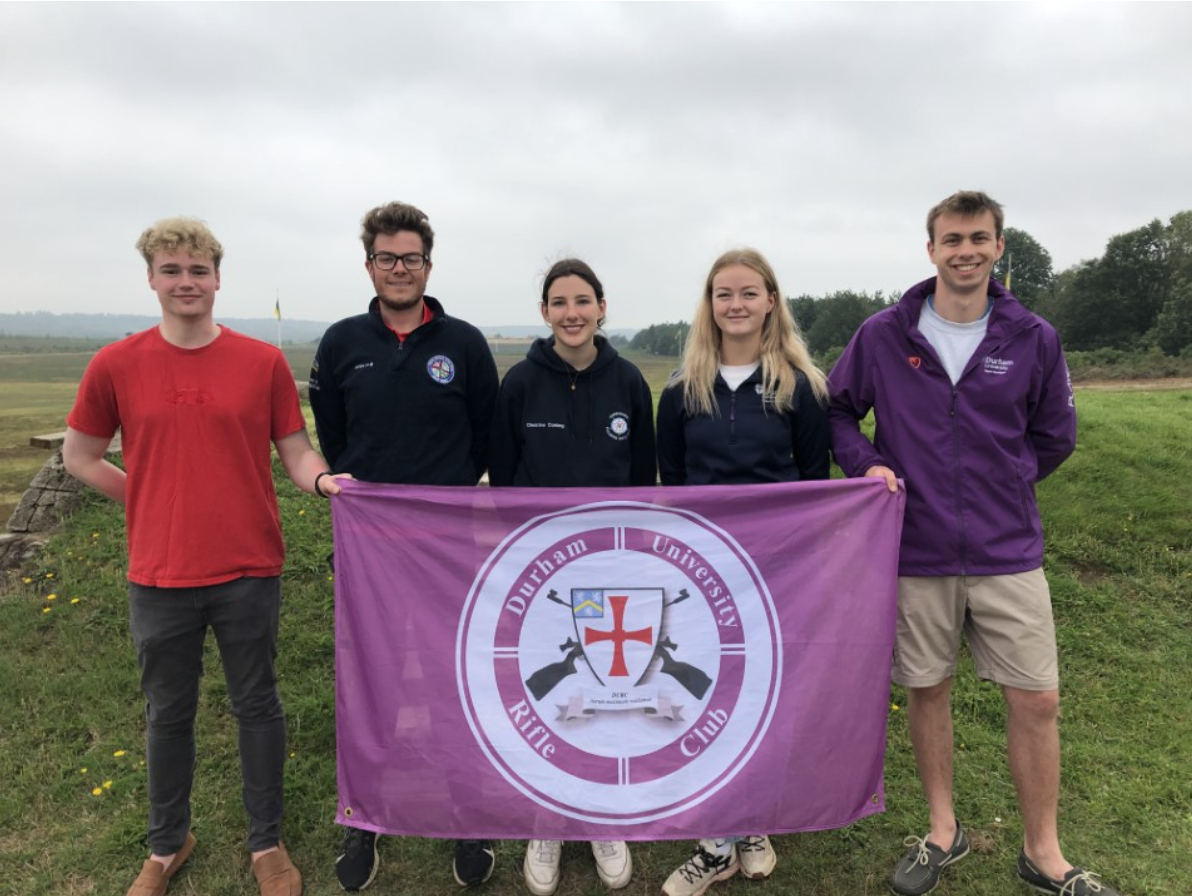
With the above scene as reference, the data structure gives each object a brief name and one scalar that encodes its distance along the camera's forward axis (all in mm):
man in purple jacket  2971
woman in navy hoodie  3150
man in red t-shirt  2844
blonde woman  3090
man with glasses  3090
